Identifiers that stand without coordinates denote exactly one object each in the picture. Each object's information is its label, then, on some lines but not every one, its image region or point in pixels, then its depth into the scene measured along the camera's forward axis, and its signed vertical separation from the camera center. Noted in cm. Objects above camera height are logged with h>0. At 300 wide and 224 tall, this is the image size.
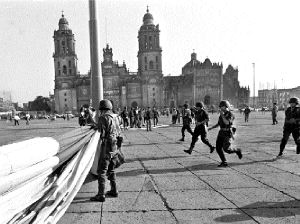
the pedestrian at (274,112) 2126 -69
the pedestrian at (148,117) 1845 -72
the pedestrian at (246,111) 2579 -73
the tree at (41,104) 12125 +182
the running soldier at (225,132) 673 -66
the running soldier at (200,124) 809 -55
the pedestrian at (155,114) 2339 -68
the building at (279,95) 12850 +362
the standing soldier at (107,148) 454 -68
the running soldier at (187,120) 1153 -61
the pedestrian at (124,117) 2032 -79
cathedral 8456 +830
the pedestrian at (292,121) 725 -48
